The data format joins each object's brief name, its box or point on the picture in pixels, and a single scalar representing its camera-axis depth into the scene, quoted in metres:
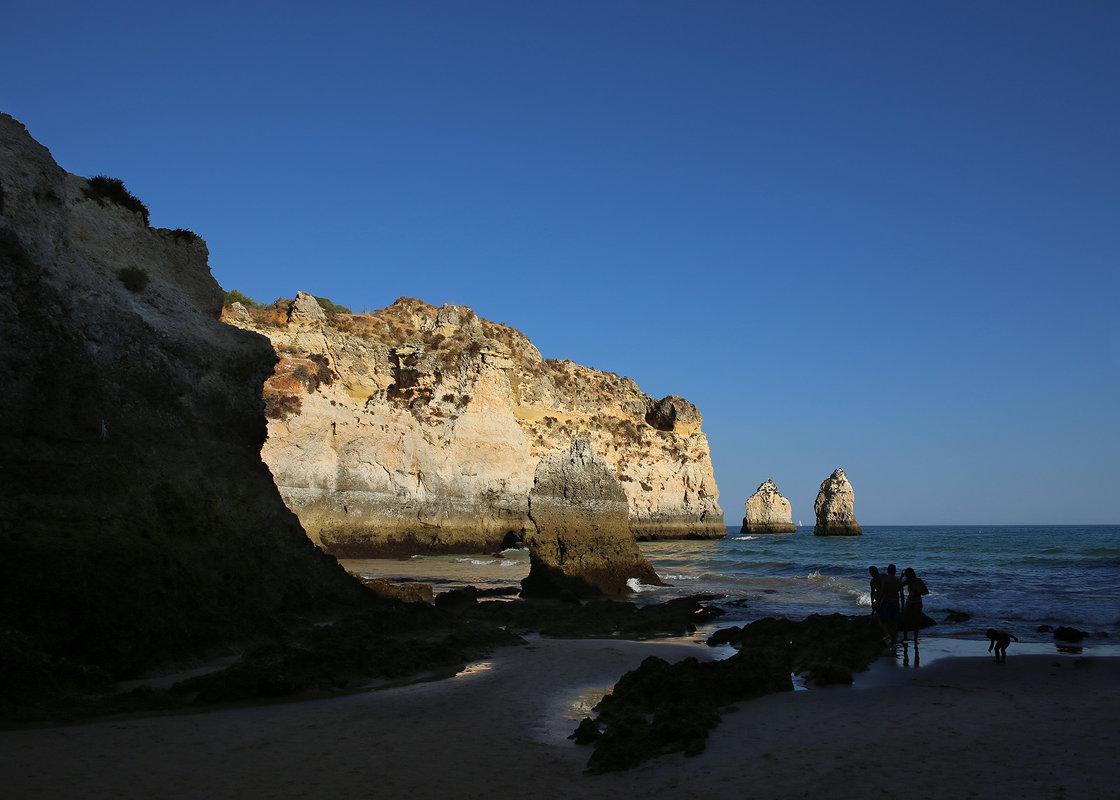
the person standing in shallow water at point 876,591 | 11.32
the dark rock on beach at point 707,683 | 5.97
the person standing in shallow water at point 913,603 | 10.87
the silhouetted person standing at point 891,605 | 10.95
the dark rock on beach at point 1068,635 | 12.08
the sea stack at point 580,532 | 18.61
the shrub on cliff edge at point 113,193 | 13.03
